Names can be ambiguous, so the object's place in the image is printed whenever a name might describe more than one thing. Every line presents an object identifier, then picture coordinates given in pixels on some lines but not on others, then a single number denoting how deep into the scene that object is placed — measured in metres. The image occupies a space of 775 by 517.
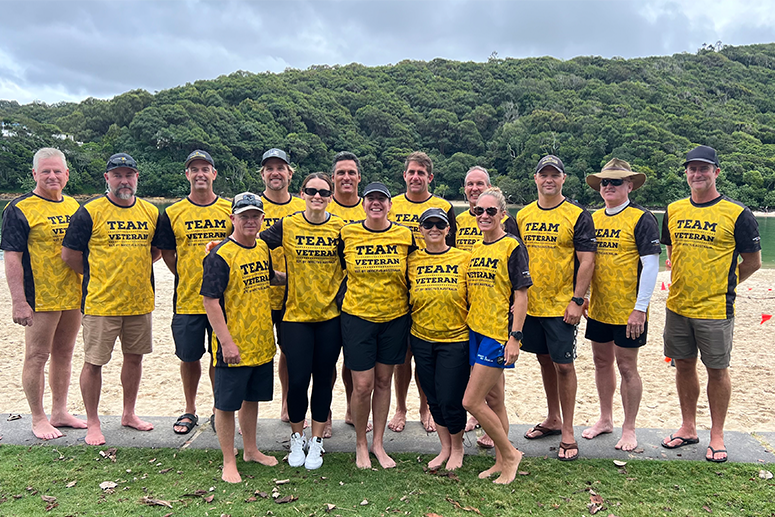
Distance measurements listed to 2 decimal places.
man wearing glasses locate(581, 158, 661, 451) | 4.50
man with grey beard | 4.55
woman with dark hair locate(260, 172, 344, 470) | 4.14
